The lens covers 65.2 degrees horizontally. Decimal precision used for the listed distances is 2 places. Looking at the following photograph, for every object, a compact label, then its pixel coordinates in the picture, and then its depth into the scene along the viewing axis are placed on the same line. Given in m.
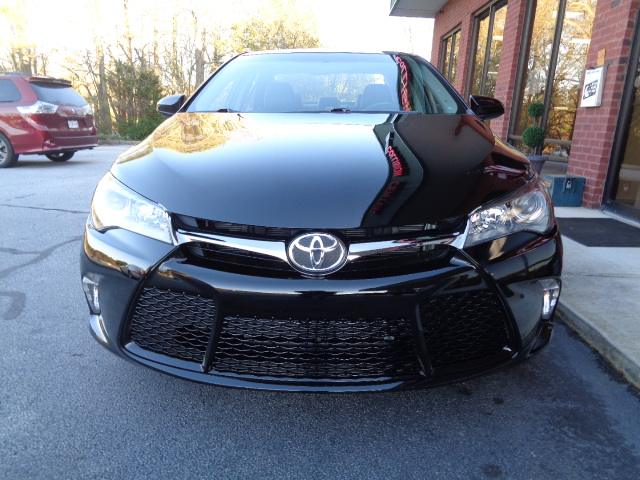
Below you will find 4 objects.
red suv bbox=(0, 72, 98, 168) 8.70
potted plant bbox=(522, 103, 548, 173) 6.10
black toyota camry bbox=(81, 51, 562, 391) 1.54
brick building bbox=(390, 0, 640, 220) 5.09
